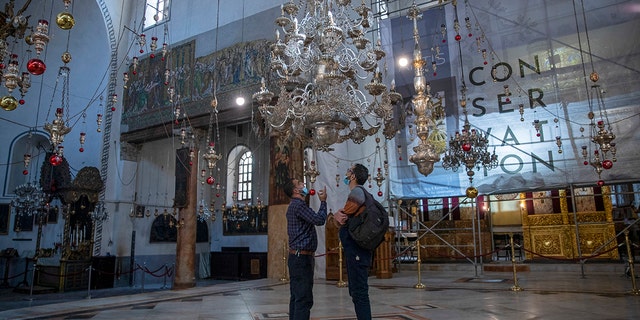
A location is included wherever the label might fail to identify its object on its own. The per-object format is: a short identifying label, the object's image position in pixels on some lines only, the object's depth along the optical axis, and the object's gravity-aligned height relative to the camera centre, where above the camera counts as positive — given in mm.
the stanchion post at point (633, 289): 6180 -824
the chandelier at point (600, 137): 8008 +1812
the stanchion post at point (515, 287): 7128 -878
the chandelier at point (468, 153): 9906 +2009
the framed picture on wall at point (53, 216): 16688 +976
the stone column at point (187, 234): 12491 +159
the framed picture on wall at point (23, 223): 16453 +716
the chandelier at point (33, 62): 4426 +2151
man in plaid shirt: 3627 -65
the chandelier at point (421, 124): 4844 +1248
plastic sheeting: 9484 +3560
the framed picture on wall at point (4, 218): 16312 +909
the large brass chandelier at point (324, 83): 6477 +2501
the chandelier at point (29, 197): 15438 +1598
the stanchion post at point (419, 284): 7926 -906
